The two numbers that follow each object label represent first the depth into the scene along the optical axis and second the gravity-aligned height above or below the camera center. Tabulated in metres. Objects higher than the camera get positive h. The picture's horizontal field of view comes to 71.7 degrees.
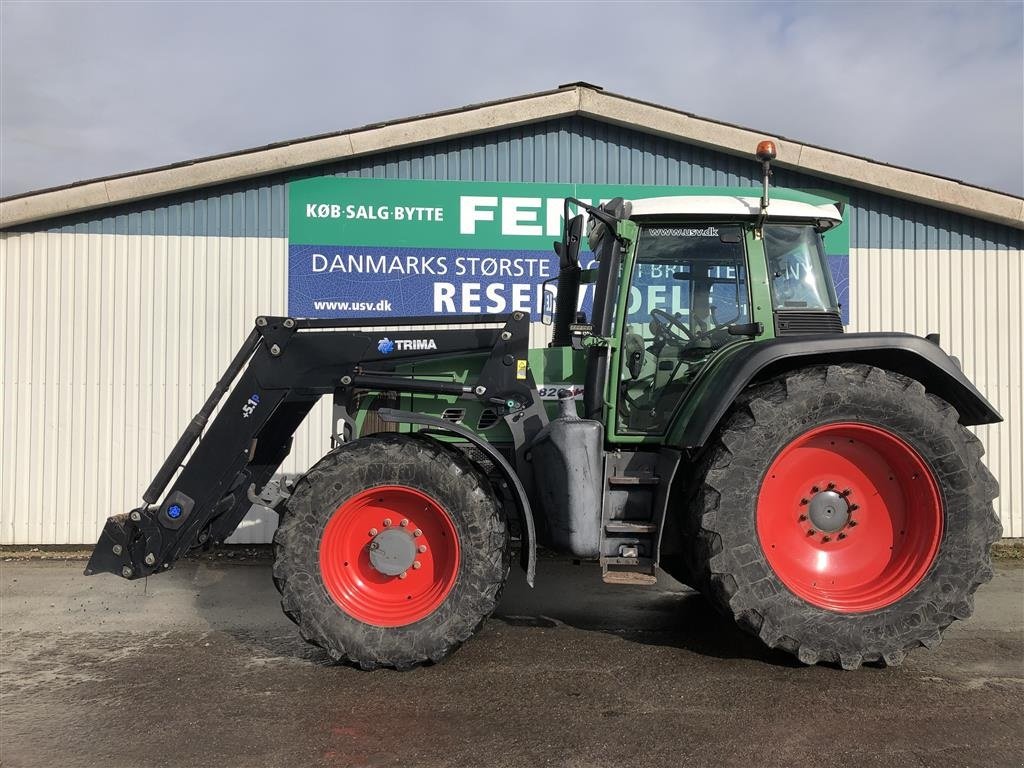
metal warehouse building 6.86 +1.30
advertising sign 7.05 +1.51
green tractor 3.60 -0.34
